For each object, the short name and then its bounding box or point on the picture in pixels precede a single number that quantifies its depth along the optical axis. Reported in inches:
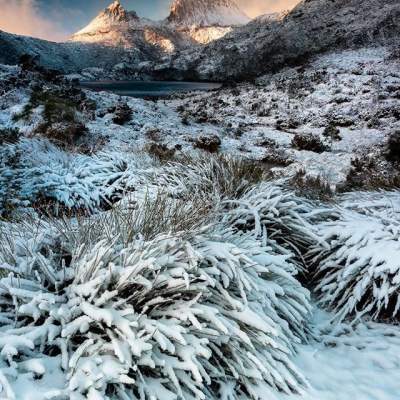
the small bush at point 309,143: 390.0
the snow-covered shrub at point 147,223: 96.8
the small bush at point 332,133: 448.7
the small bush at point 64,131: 324.8
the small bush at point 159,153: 222.7
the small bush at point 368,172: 165.3
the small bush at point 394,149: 343.0
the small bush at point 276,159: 335.3
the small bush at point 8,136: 225.5
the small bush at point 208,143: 355.9
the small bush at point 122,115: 434.6
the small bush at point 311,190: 164.7
